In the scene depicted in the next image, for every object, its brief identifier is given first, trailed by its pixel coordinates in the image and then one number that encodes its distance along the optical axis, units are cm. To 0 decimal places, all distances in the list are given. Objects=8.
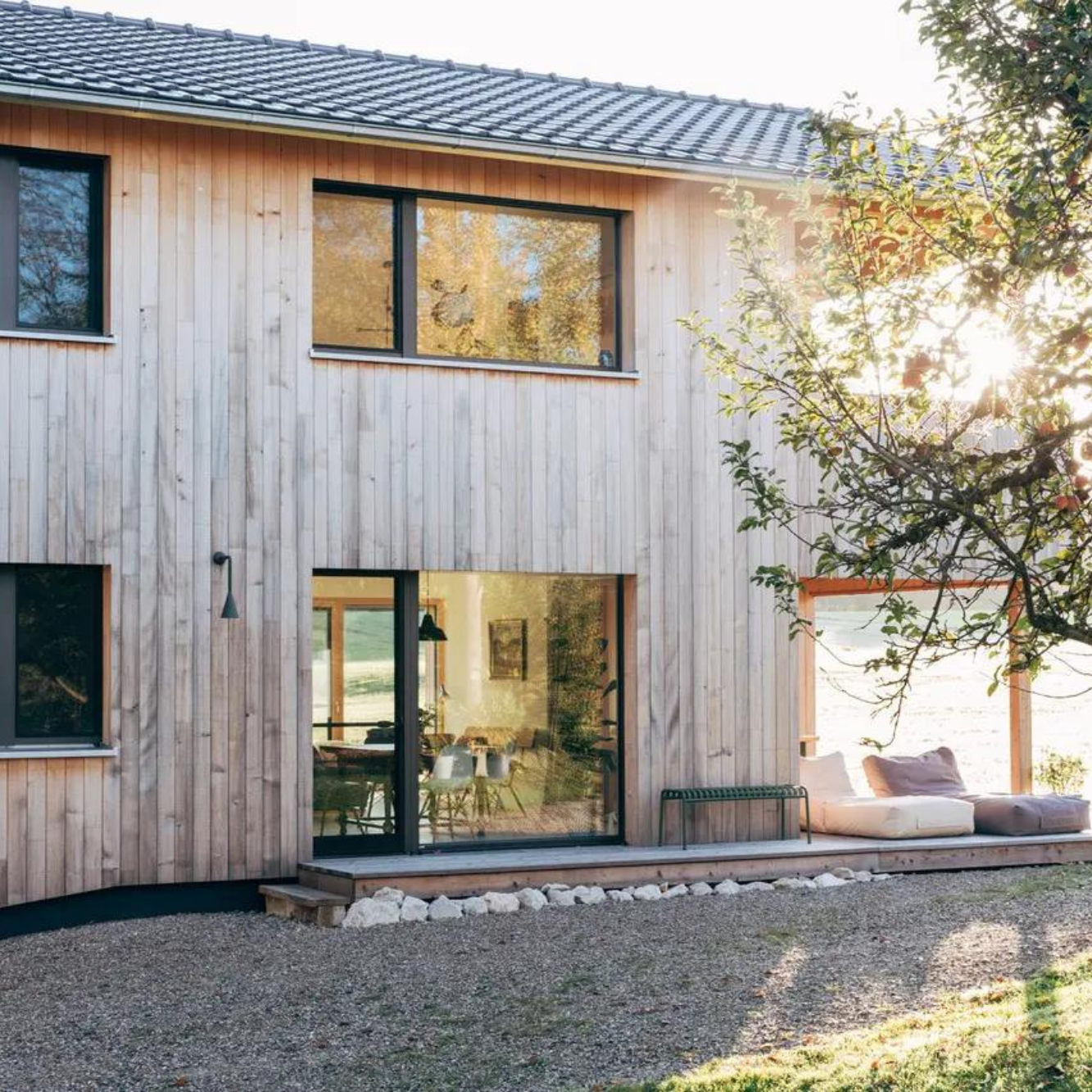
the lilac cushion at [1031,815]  1345
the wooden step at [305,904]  1055
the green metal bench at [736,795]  1249
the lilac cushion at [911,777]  1466
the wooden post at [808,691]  1739
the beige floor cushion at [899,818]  1314
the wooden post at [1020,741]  1489
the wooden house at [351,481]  1107
